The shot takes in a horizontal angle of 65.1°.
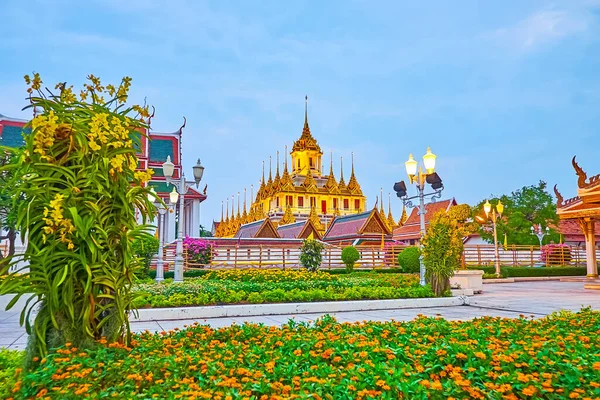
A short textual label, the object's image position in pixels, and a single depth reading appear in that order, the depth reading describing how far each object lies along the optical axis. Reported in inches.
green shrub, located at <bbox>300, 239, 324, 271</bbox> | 778.8
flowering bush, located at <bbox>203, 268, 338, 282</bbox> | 531.5
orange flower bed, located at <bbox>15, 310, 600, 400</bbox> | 123.3
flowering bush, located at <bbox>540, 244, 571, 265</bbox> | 1210.0
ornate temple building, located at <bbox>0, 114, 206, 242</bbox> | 1288.1
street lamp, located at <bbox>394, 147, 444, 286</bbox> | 477.7
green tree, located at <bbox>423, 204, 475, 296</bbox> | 463.5
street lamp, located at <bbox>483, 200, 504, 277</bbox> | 834.2
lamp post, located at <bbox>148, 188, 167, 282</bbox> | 603.3
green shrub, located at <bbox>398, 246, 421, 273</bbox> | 781.3
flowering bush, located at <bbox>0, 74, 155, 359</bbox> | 153.2
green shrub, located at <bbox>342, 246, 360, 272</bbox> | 932.6
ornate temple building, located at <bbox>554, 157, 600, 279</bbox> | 748.6
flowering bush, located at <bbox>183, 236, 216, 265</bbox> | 925.8
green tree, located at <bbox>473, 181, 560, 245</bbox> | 1364.4
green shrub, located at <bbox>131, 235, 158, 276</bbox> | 684.5
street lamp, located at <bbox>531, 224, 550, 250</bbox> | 1259.2
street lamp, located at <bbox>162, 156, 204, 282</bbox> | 537.6
